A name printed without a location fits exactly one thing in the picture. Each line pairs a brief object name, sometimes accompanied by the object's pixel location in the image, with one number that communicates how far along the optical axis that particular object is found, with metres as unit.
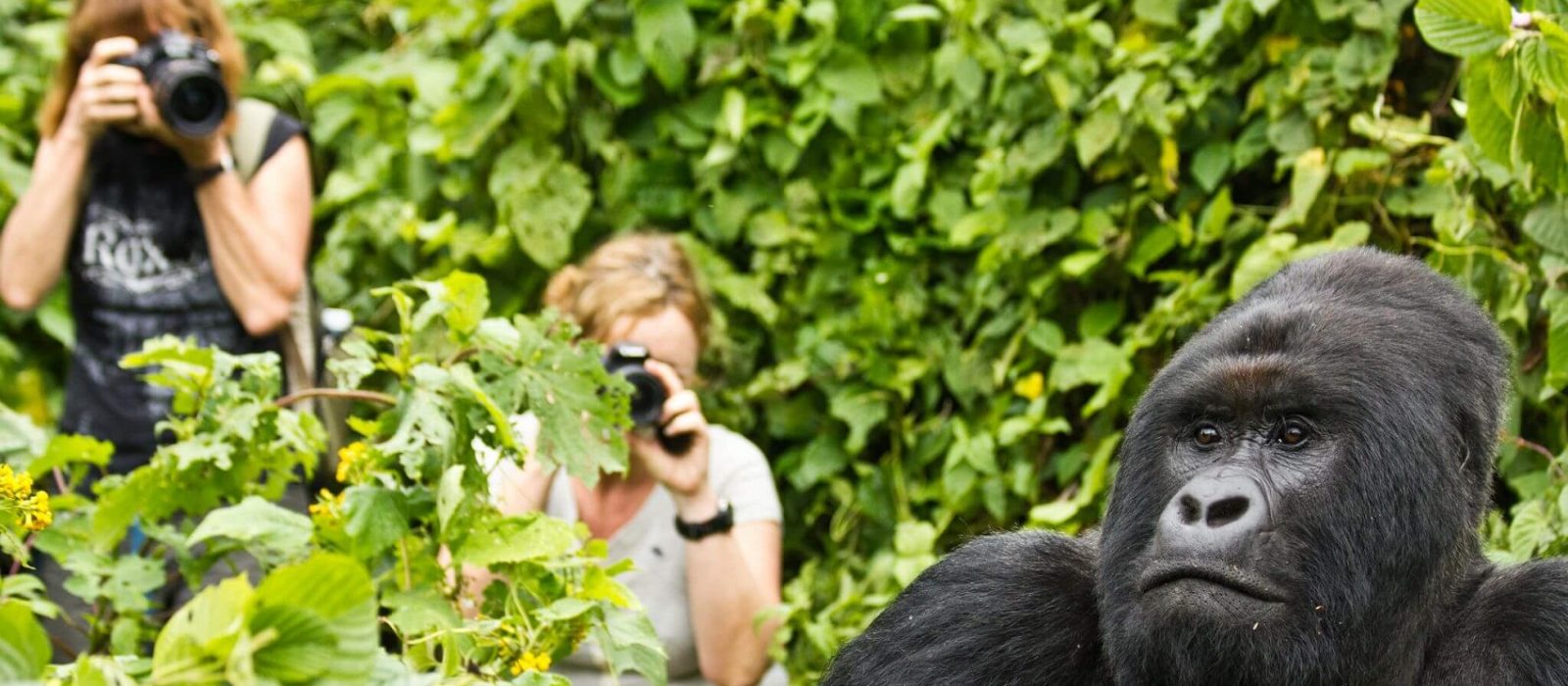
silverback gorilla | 2.26
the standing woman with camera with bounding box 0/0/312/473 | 3.95
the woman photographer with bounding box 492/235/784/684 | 3.56
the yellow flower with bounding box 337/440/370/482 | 2.66
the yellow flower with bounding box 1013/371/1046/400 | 4.36
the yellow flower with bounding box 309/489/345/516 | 2.69
